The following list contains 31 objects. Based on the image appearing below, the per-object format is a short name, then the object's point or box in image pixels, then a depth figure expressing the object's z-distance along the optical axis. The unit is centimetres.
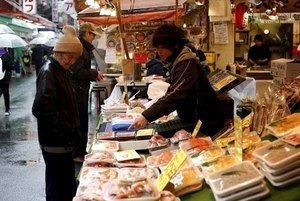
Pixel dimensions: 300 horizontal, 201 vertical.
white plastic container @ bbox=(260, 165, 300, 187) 221
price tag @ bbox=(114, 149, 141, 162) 329
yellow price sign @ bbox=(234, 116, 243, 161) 264
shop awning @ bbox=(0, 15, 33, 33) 2469
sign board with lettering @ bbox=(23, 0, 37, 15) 1808
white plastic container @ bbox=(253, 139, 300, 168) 221
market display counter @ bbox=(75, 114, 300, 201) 215
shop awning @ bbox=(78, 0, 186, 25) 1049
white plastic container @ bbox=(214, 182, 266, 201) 216
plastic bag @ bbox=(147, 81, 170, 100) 573
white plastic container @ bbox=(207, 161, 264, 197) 219
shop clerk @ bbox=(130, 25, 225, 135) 370
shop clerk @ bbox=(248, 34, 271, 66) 1368
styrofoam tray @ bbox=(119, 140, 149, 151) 370
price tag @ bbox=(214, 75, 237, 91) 445
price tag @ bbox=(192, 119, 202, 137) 354
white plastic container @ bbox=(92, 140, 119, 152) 351
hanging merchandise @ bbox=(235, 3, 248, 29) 1076
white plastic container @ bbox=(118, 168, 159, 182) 264
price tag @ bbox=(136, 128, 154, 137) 382
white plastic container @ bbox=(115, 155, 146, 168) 318
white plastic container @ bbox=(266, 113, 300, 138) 275
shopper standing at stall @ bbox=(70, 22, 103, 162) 708
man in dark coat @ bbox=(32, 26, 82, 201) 429
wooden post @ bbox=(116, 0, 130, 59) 597
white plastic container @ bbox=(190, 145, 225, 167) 287
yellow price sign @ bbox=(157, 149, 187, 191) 250
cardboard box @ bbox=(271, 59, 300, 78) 436
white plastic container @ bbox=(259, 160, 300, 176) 221
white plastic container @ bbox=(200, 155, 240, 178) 260
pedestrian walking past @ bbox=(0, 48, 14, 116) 1303
